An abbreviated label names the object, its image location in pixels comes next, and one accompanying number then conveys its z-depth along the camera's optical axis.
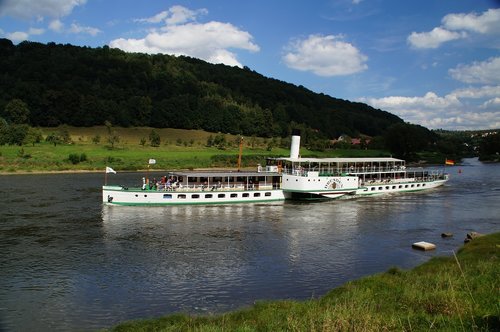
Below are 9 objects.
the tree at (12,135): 111.06
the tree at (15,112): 139.12
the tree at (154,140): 135.62
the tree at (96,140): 128.12
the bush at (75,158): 98.69
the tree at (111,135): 125.78
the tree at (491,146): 172.65
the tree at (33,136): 113.48
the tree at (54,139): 119.16
